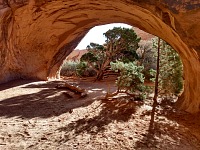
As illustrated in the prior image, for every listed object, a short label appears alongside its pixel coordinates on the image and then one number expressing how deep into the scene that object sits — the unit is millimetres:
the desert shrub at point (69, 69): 15511
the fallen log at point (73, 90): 6212
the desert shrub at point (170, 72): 5561
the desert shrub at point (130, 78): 5292
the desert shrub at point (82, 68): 10967
